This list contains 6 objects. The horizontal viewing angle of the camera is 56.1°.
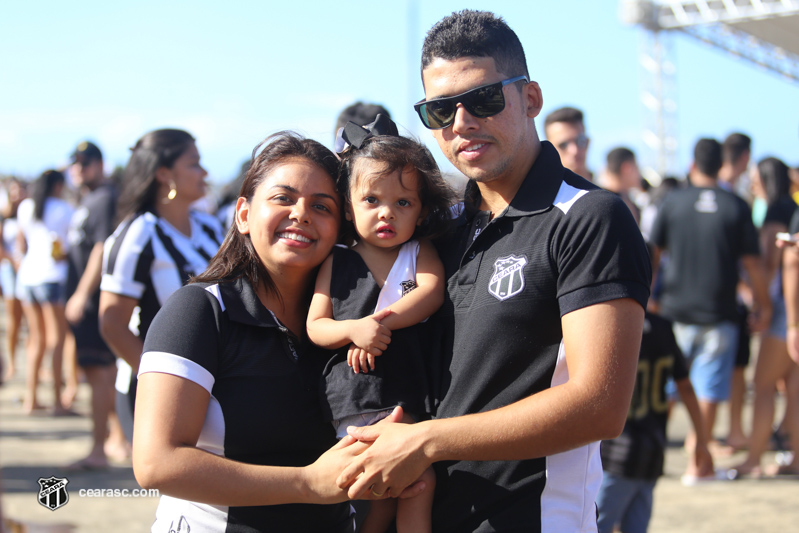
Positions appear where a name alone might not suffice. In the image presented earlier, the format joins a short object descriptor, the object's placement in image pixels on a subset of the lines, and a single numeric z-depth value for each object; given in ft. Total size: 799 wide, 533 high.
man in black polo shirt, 6.27
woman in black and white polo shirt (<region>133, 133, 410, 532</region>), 6.69
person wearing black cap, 20.16
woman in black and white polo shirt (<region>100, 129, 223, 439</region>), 12.77
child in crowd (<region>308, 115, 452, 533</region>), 7.21
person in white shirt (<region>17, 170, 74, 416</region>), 27.12
